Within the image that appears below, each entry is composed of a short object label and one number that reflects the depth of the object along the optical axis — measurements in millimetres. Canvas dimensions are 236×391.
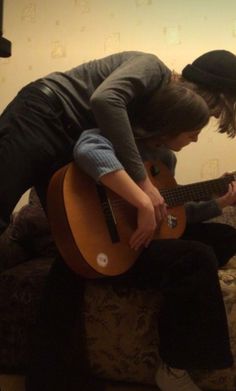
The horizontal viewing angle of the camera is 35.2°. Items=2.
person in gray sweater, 871
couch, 1031
